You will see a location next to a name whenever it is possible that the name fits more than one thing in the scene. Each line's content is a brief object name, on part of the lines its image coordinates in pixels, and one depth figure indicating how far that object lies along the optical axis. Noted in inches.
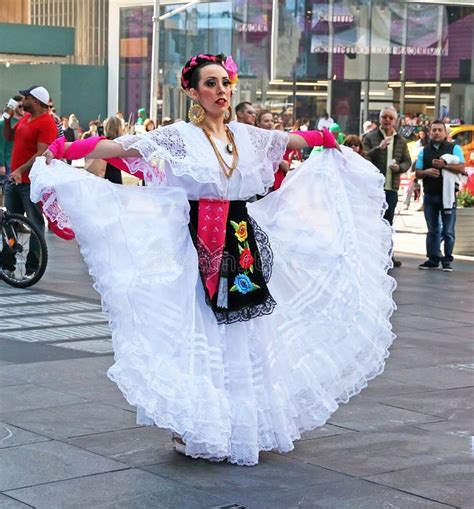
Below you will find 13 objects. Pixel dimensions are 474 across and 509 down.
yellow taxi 1158.6
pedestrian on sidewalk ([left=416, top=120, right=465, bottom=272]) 626.8
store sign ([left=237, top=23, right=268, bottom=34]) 1987.0
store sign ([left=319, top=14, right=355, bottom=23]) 1950.1
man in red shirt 526.0
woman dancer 233.6
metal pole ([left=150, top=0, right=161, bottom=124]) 1626.5
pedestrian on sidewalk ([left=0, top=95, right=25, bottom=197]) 724.0
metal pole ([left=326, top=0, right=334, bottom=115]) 1936.5
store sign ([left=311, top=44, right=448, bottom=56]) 1932.8
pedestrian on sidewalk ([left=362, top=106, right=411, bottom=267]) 620.7
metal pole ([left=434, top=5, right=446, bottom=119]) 1907.0
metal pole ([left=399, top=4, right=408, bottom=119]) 1900.8
